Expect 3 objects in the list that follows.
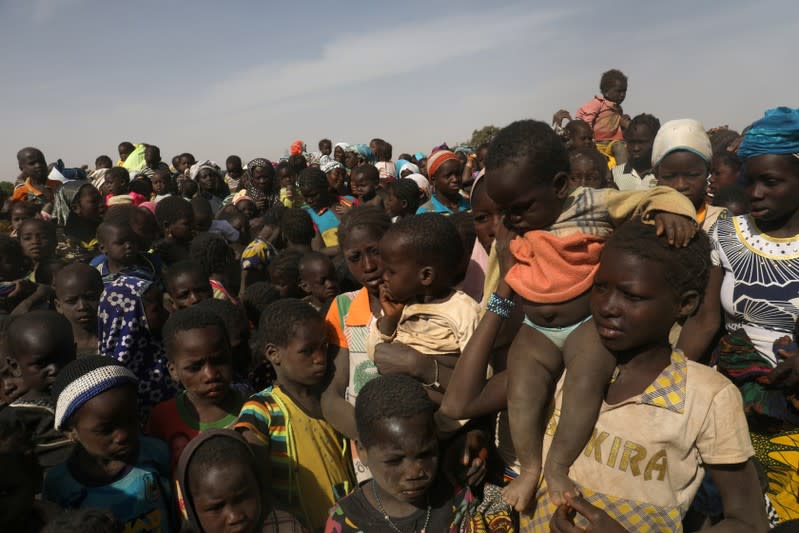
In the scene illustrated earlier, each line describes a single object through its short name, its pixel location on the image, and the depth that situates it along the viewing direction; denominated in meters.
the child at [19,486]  1.99
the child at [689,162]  3.24
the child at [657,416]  1.67
